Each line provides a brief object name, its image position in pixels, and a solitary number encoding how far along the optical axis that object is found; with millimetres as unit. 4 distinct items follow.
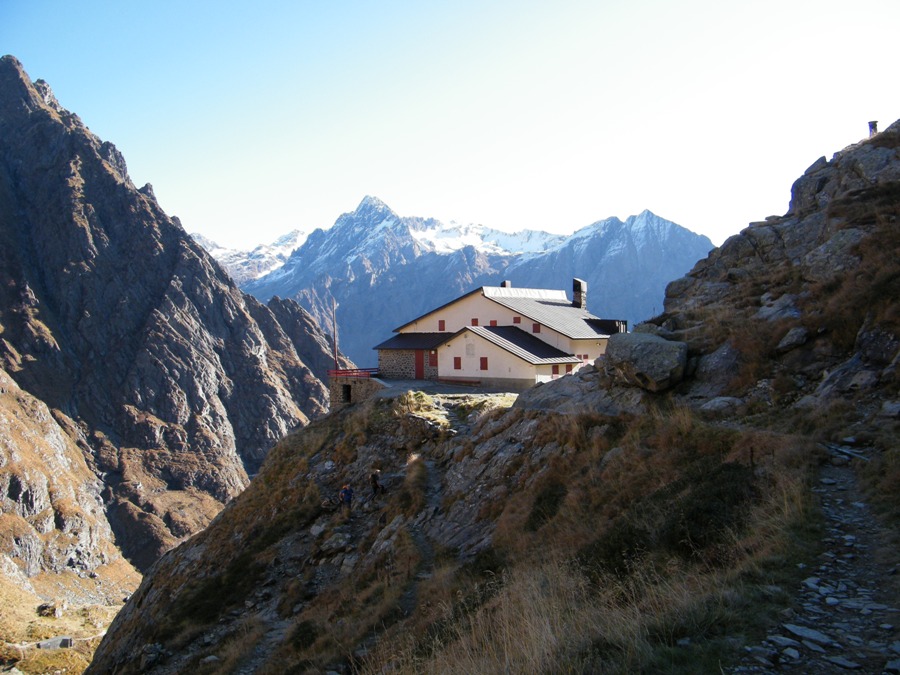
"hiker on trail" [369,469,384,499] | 27875
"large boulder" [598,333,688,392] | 19766
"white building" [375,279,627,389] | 44125
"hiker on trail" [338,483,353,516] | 27947
